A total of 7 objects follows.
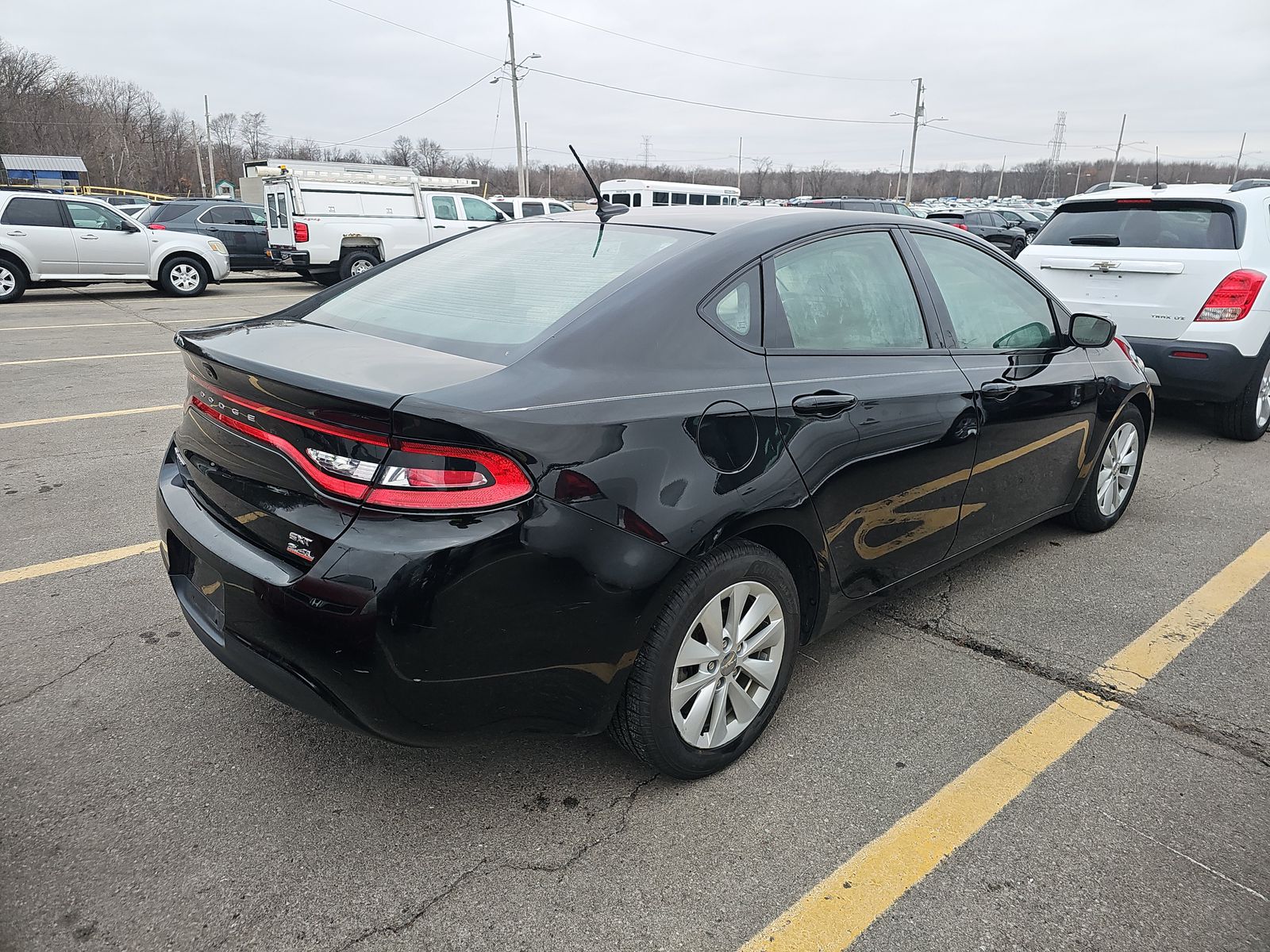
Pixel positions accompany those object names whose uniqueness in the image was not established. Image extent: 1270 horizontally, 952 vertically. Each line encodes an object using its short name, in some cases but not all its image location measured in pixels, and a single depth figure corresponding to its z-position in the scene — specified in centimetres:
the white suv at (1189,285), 567
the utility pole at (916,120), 5125
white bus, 3010
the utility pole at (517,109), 3434
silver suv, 1276
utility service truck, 1569
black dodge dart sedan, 187
